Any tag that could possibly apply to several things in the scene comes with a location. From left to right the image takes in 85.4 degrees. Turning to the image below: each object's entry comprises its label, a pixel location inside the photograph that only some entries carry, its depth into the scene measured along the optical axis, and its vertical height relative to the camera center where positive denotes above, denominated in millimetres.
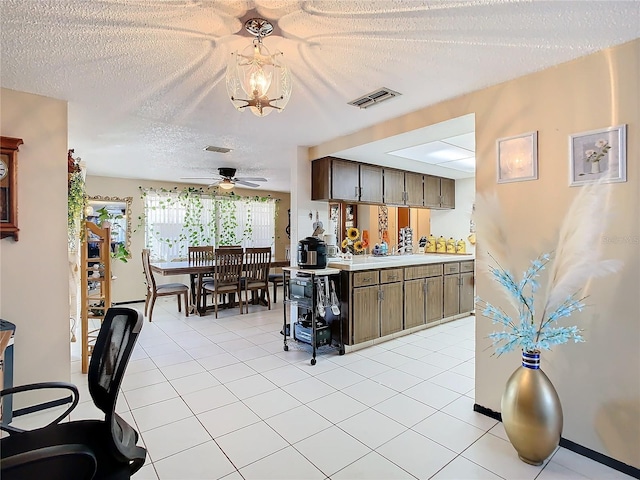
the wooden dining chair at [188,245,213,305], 5605 -353
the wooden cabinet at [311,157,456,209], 4070 +706
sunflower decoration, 4688 -64
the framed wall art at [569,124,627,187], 1851 +452
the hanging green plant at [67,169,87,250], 3127 +329
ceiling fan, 5497 +961
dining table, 5121 -463
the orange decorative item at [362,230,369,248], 6873 +65
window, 6504 +365
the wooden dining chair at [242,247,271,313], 5488 -494
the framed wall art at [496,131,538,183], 2189 +523
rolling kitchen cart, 3500 -690
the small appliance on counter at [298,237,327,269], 3619 -153
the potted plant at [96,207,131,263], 5791 -112
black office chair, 1078 -712
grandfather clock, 2350 +372
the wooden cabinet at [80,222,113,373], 3137 -376
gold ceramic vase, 1813 -937
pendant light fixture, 1747 +917
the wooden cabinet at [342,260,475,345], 3654 -712
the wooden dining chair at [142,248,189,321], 5045 -762
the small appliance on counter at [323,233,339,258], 4305 -82
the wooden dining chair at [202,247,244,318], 5160 -521
